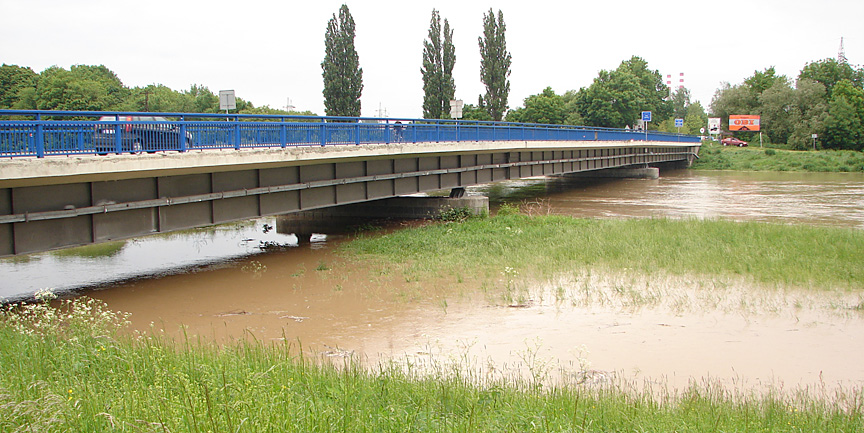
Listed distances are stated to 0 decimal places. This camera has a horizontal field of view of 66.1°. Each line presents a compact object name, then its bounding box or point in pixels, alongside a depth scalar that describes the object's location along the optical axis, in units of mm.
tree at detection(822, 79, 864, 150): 78375
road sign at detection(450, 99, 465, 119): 31172
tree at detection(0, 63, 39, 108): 72625
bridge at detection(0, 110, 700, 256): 12508
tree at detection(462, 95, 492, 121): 68875
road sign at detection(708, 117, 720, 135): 91562
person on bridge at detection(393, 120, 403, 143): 22422
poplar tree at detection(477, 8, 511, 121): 66000
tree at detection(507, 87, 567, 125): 82500
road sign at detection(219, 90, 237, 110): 21875
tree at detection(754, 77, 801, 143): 87500
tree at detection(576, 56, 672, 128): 85500
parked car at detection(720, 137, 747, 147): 87312
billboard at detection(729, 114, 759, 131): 91275
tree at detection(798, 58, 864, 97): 98875
